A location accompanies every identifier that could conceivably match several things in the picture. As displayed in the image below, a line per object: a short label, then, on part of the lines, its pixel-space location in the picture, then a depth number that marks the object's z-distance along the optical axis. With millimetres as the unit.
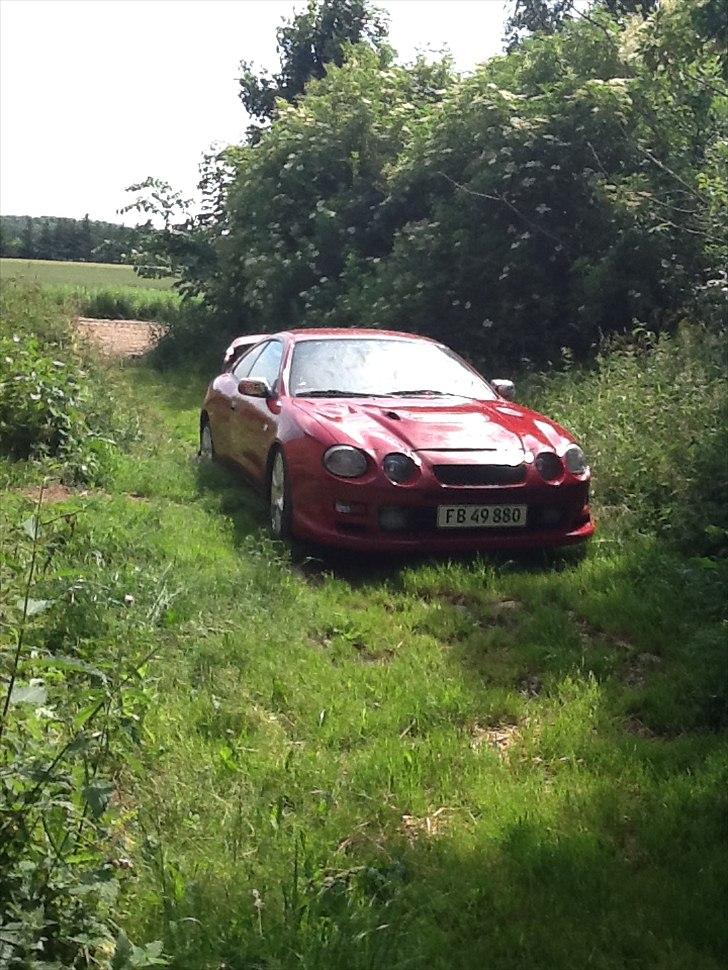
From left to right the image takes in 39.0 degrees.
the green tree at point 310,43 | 34175
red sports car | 5660
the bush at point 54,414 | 7754
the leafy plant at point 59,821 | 2279
